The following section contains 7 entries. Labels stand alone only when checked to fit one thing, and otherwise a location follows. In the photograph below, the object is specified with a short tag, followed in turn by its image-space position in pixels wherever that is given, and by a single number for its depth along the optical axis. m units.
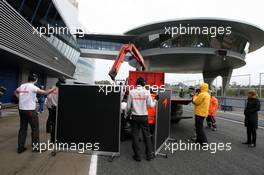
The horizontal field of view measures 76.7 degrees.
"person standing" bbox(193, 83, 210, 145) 4.74
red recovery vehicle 6.43
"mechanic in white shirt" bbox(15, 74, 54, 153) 3.95
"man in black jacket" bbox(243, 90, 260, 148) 4.72
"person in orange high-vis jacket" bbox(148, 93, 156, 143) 4.75
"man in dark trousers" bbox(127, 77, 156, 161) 3.80
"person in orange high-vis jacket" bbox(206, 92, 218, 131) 6.68
